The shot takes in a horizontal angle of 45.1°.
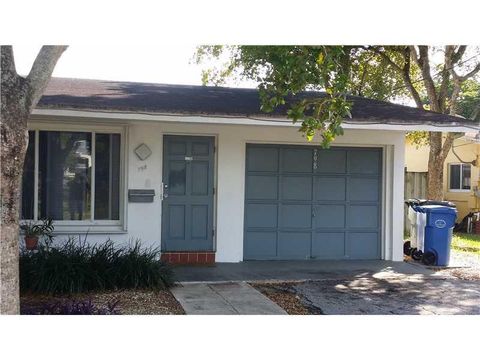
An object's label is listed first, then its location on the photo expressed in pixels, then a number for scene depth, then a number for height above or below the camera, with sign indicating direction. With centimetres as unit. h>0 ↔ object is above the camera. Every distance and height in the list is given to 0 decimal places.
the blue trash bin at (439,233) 1095 -96
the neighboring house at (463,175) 1988 +28
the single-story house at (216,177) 986 +6
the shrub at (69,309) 638 -149
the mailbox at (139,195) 1012 -28
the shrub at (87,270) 775 -129
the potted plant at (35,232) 919 -88
